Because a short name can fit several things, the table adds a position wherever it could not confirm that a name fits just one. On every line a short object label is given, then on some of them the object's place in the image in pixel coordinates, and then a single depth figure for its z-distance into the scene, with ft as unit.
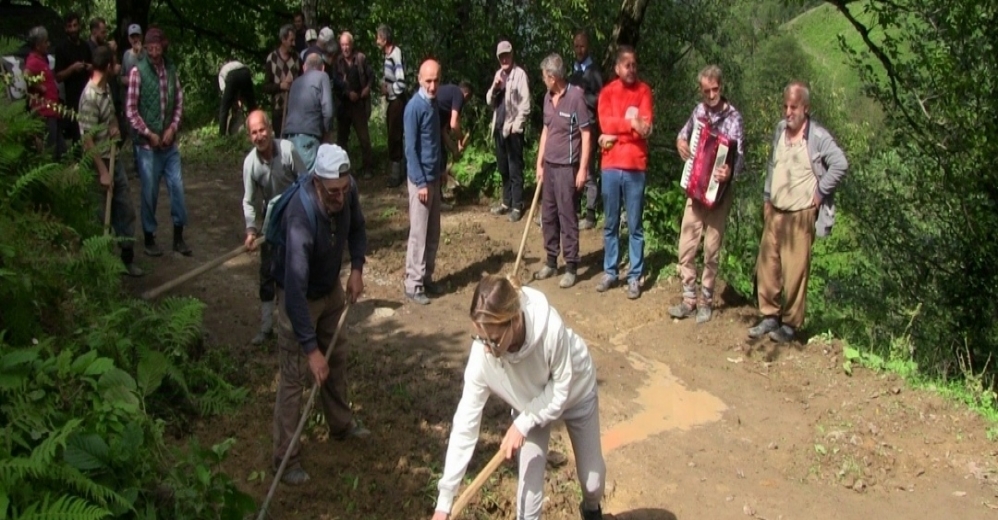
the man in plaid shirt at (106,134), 27.35
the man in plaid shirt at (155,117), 28.91
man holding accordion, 26.58
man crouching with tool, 17.31
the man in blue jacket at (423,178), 27.81
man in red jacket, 28.73
